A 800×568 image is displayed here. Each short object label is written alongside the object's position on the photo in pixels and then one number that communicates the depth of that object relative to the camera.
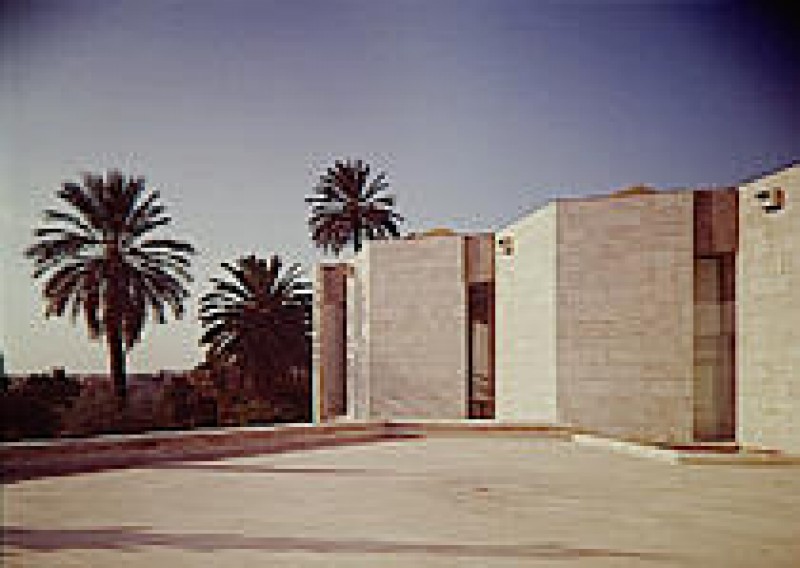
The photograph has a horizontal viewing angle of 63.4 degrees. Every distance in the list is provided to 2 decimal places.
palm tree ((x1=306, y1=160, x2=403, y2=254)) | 30.70
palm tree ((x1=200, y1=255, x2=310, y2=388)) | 27.27
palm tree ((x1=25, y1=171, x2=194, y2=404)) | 21.05
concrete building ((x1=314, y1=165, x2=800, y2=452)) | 12.17
